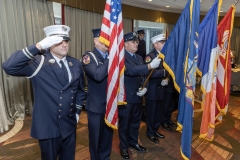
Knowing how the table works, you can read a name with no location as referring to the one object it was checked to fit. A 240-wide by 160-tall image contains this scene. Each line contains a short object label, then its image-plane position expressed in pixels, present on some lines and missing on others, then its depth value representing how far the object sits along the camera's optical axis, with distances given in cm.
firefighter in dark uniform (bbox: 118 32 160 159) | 232
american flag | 176
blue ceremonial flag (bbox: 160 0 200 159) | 168
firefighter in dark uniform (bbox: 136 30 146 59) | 545
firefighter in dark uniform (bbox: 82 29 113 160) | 187
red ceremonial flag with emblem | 219
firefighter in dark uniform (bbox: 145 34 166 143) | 274
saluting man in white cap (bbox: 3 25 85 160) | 151
